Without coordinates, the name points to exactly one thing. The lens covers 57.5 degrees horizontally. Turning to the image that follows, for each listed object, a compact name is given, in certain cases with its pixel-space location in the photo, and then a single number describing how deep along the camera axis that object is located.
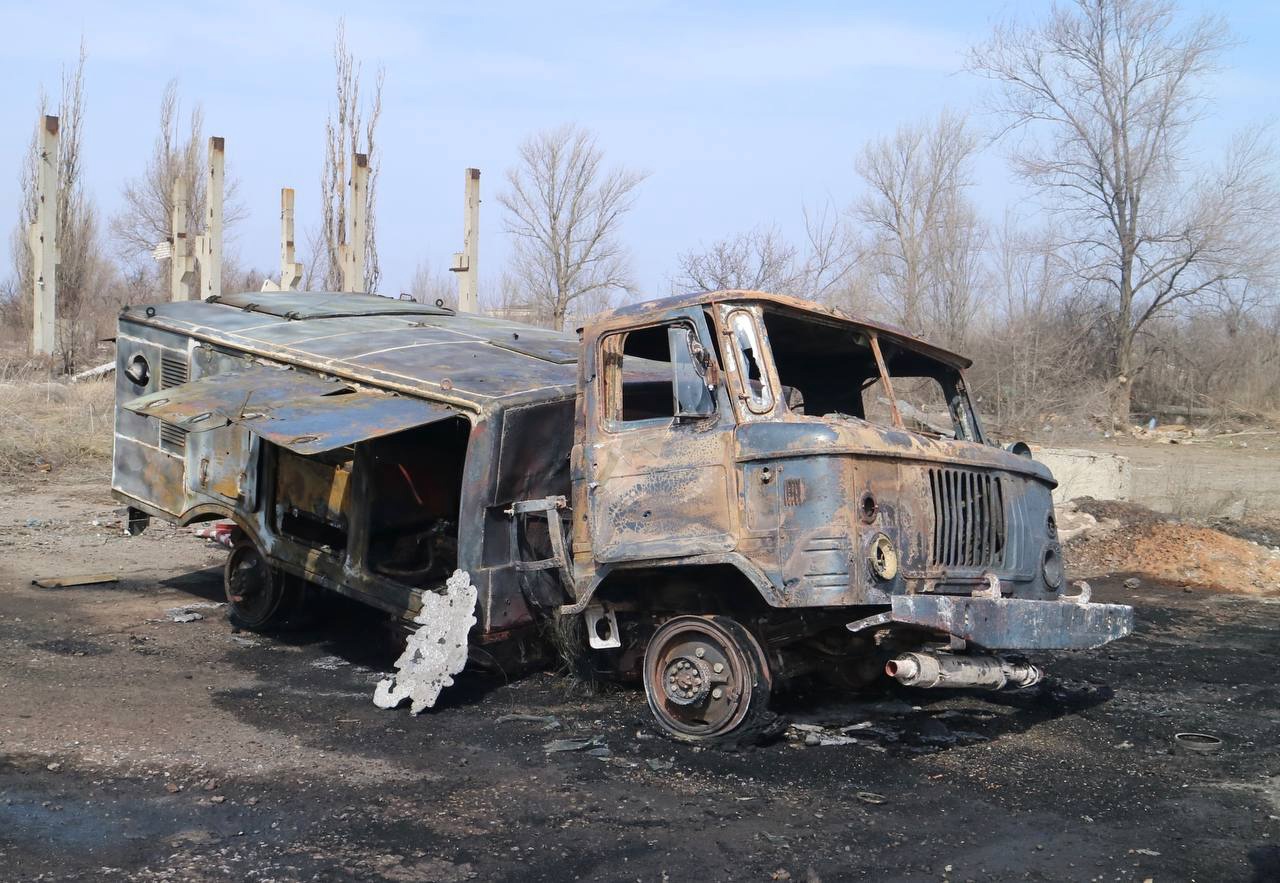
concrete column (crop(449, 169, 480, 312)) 16.97
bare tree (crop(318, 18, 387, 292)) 20.66
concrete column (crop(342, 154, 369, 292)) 18.67
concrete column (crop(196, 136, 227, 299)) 16.44
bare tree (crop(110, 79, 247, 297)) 32.16
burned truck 5.30
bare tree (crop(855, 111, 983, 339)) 28.67
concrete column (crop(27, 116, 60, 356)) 18.06
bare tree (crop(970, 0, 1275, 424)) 25.11
